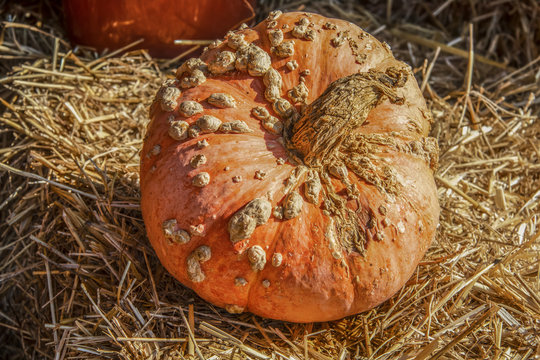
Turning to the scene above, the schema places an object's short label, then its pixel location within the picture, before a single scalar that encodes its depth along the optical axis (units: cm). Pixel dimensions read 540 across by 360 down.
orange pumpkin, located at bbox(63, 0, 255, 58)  342
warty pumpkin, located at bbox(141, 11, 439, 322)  203
